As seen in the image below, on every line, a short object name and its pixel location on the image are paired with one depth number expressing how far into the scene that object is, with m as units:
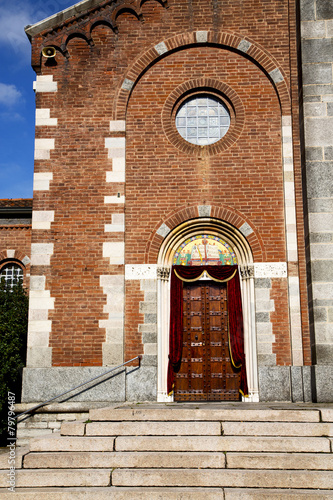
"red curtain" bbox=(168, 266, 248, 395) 12.80
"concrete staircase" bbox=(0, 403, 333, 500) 7.81
